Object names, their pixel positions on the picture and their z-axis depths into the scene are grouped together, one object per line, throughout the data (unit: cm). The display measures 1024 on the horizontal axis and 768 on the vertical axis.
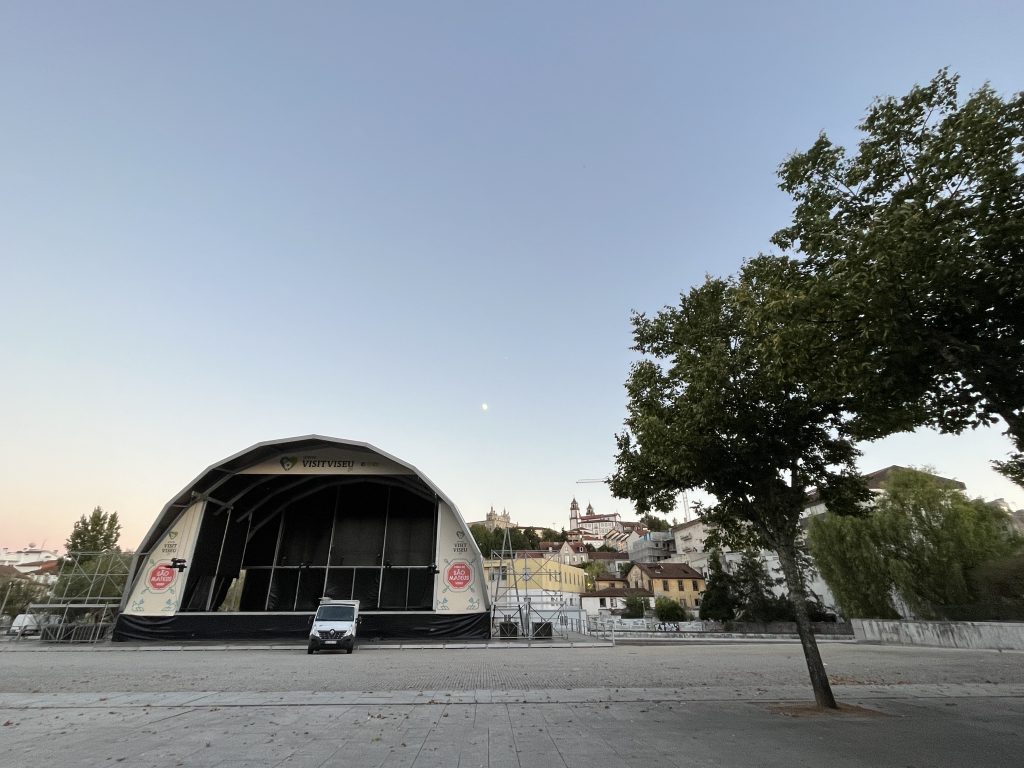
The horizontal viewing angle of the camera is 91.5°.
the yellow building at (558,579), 5622
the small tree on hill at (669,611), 4956
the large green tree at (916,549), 2494
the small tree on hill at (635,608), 5772
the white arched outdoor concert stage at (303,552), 2491
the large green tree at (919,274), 580
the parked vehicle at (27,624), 3063
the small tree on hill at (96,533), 6003
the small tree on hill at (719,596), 4344
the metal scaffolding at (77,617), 2500
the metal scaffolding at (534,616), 2589
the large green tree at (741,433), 905
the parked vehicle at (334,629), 1869
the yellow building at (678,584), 6419
